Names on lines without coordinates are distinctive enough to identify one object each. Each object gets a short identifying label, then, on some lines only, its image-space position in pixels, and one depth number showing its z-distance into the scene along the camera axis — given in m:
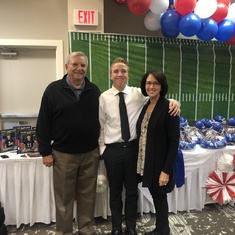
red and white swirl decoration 2.37
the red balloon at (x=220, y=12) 2.58
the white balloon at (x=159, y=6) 2.43
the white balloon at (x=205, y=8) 2.45
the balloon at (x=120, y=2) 2.69
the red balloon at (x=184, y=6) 2.39
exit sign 2.63
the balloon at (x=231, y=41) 2.88
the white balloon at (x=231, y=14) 2.70
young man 1.80
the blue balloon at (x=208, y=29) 2.54
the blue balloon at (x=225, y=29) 2.64
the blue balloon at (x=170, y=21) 2.52
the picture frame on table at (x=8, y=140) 2.25
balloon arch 2.42
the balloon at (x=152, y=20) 2.65
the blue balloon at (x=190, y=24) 2.40
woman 1.66
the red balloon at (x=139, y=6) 2.36
